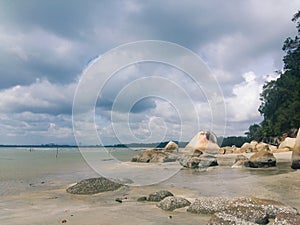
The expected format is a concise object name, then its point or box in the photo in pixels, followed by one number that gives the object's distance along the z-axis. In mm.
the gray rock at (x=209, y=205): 5484
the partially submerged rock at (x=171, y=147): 37507
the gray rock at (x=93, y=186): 8693
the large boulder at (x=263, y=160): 14998
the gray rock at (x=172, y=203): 5910
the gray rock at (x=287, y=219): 3972
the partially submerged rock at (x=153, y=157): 25375
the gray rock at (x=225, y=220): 4112
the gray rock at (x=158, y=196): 6921
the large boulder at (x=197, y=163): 17597
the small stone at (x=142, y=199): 7084
